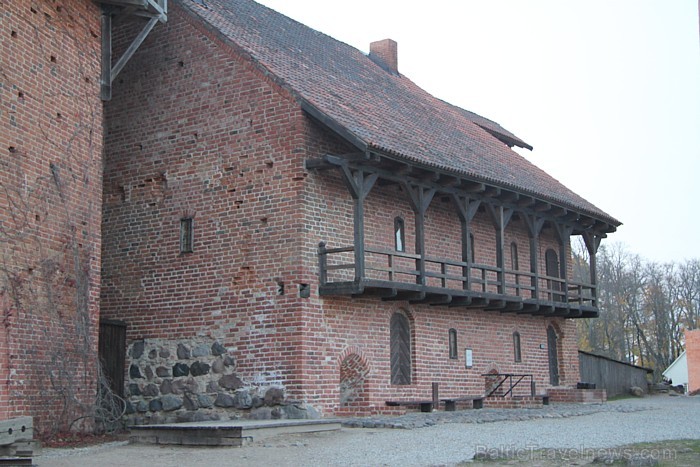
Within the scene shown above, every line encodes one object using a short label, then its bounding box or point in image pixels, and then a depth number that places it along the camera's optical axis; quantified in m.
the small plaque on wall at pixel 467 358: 23.11
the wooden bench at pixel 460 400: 21.28
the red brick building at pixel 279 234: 19.05
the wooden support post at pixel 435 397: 21.25
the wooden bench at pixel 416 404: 19.89
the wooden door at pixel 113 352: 20.25
